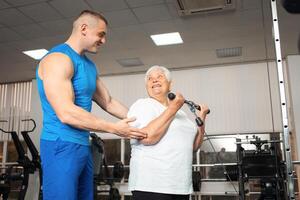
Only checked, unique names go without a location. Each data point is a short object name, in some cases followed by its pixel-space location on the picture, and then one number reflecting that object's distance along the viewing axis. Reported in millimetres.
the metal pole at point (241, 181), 4082
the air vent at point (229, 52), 6008
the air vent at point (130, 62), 6430
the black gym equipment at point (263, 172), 3846
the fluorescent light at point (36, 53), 5875
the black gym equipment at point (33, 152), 5375
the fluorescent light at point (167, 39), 5325
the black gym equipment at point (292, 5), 955
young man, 1261
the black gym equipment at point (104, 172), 4965
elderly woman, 1428
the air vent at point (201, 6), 4273
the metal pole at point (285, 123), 1267
